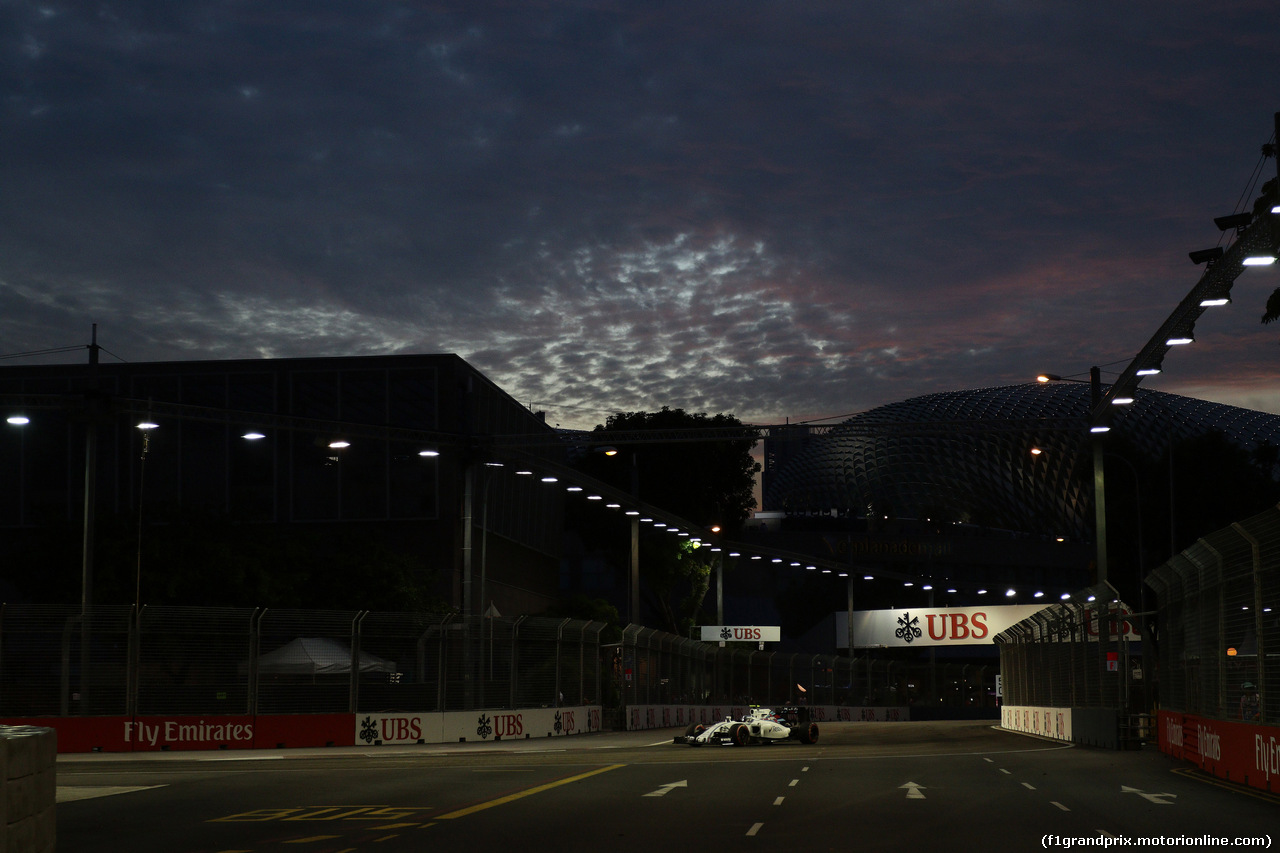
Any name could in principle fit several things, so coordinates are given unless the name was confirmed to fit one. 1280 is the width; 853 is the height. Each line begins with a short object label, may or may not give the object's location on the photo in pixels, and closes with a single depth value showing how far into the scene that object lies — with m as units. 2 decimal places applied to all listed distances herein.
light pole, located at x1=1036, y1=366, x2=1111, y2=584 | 37.14
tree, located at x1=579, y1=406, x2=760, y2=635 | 83.88
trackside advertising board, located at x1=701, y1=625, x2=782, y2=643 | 81.56
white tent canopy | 34.47
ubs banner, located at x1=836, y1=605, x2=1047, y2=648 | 73.94
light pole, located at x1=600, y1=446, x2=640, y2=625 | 58.31
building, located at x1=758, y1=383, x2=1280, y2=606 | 128.62
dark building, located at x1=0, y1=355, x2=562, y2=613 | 59.09
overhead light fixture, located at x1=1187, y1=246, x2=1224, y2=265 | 24.72
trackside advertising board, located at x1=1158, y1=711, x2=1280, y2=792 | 18.98
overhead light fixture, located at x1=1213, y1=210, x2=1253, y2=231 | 22.88
